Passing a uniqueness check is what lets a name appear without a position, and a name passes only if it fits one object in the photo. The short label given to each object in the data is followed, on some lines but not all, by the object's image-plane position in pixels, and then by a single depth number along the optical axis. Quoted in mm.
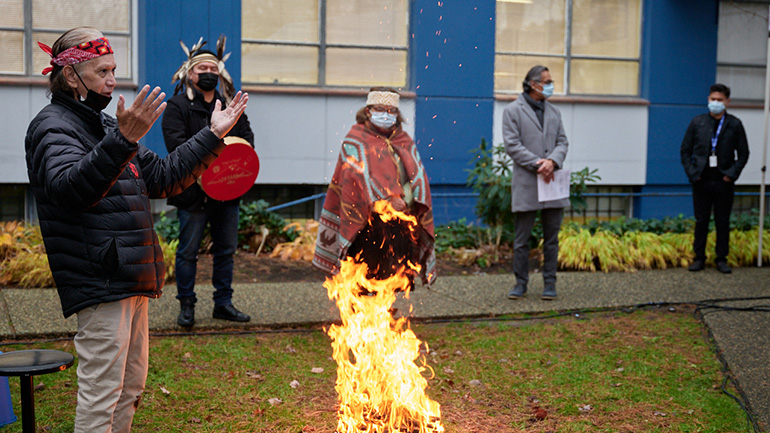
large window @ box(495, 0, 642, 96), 12547
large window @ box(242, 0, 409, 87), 11414
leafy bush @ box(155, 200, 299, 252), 9812
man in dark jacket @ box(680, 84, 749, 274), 9148
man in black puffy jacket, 3033
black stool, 3252
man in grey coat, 7504
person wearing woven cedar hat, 5828
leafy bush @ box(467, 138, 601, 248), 9875
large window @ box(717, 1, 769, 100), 13297
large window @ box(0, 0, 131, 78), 10625
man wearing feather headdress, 5965
